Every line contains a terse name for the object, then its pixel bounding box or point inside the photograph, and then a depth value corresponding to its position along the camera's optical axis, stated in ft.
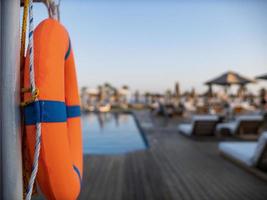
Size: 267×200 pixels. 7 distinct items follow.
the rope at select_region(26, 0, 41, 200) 2.80
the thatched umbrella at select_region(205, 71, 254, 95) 27.86
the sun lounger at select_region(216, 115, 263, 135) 18.69
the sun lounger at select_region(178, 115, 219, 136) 19.04
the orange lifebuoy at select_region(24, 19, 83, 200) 2.92
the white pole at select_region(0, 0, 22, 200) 2.84
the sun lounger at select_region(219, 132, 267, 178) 9.49
